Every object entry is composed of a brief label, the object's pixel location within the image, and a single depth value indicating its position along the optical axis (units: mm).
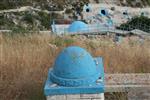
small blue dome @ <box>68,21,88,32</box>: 22481
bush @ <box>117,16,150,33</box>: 28344
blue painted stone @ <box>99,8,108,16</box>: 39969
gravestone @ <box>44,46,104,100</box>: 3910
